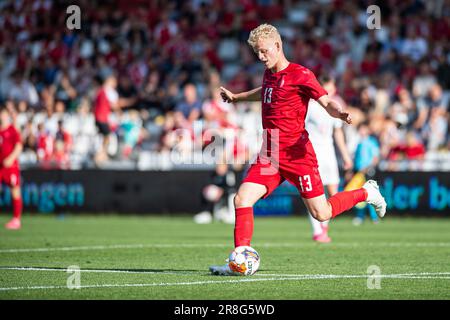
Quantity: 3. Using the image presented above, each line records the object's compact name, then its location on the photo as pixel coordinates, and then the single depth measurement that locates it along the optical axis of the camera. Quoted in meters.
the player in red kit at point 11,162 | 18.30
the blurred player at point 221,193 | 22.08
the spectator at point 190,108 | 24.20
